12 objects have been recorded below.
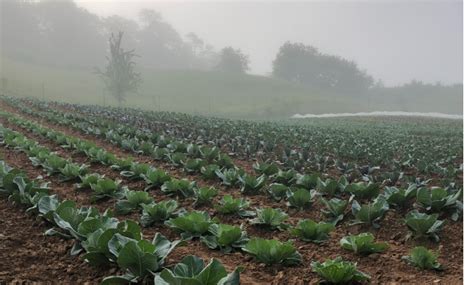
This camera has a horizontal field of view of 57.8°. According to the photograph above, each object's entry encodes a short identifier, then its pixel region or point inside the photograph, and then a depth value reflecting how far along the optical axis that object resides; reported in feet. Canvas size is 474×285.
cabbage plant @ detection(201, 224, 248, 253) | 13.55
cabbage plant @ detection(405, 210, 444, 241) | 15.14
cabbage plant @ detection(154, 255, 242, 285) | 8.66
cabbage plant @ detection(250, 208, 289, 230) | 16.28
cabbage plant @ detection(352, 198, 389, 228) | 16.83
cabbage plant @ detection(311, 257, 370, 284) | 10.78
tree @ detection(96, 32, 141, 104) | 134.51
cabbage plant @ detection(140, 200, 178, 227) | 16.24
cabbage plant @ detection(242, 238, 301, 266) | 12.19
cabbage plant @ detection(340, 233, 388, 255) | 13.46
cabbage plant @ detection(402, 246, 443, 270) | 12.48
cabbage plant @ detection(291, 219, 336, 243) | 14.88
